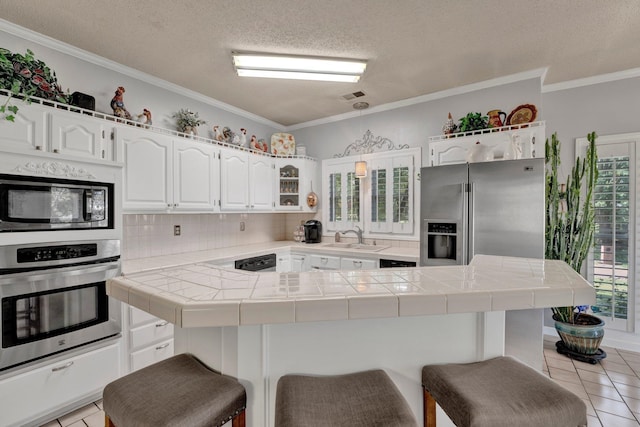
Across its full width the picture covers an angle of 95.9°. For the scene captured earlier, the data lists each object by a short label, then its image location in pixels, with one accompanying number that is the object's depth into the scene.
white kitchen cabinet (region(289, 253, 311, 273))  3.48
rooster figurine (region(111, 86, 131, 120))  2.36
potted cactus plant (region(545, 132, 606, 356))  2.61
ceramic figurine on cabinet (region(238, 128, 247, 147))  3.46
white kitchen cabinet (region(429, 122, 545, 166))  2.45
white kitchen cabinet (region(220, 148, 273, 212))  3.13
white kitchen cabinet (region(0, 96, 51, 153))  1.73
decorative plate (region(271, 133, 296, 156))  3.93
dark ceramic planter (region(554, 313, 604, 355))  2.53
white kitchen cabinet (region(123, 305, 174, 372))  2.11
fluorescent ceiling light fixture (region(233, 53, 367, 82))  2.31
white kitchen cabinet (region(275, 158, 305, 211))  3.81
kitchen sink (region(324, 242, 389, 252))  3.39
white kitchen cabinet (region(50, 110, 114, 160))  1.93
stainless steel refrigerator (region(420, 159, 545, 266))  2.22
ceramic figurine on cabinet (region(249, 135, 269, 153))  3.68
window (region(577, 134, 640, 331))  2.73
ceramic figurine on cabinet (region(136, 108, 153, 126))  2.49
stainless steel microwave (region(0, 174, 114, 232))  1.61
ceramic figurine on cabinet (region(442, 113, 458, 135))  2.90
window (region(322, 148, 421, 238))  3.33
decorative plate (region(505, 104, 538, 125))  2.58
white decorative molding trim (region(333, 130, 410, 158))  3.50
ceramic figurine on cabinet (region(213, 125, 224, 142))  3.24
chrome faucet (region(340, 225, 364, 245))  3.61
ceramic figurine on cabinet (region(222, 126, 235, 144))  3.34
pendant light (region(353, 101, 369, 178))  3.33
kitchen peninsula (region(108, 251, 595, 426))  0.90
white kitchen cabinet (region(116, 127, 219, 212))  2.33
